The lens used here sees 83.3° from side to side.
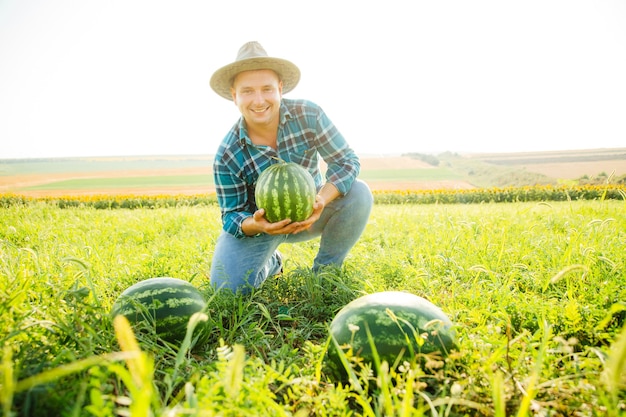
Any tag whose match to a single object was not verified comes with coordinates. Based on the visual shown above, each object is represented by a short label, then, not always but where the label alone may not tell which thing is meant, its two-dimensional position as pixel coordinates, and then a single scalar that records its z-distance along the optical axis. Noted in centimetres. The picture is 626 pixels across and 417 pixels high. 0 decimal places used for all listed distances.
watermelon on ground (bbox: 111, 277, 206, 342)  194
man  299
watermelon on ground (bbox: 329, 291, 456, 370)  161
